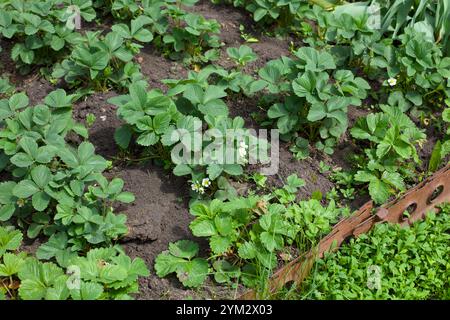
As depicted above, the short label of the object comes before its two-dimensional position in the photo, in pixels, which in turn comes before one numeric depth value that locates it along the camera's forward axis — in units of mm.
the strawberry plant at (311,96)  3469
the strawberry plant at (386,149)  3418
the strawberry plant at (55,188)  3043
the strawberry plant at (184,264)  2998
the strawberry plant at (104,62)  3633
